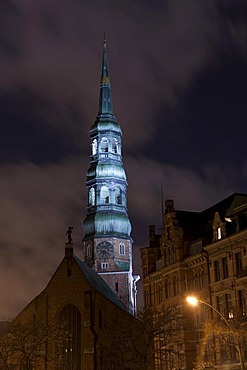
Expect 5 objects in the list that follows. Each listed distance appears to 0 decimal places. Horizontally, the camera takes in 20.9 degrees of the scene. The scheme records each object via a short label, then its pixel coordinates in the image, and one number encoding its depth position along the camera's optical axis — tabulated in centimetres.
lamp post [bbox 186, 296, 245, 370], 4332
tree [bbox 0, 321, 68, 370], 6656
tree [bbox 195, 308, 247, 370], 4885
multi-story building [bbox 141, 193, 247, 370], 5873
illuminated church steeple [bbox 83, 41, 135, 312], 12212
